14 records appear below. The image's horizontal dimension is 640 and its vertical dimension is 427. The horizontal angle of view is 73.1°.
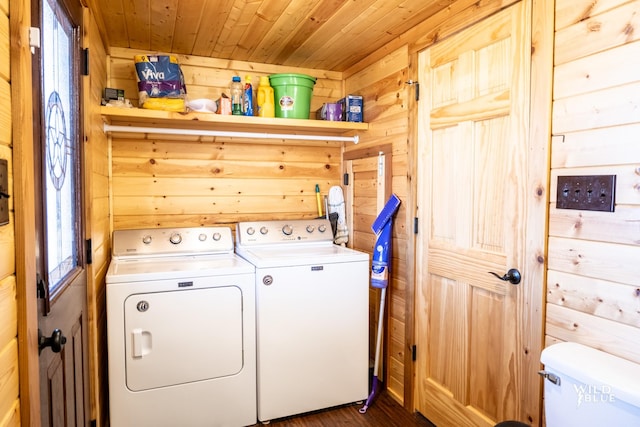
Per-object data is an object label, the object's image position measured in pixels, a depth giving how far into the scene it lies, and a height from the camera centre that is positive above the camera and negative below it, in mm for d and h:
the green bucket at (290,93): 2668 +617
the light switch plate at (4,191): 872 -1
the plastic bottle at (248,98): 2637 +575
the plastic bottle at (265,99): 2686 +578
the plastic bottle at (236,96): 2594 +578
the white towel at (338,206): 3057 -99
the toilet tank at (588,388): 1160 -556
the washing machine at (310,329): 2316 -761
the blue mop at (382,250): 2449 -329
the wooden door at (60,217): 1136 -86
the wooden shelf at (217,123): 2342 +414
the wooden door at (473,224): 1748 -142
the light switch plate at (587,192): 1379 +2
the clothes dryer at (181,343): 2082 -759
